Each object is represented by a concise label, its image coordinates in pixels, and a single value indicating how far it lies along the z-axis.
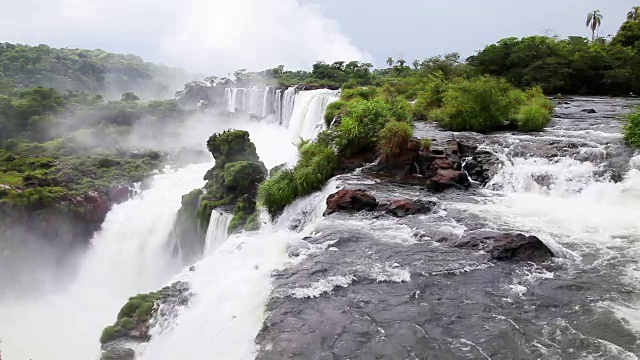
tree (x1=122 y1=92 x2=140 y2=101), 54.39
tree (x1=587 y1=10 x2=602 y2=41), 60.84
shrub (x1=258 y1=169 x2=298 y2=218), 11.65
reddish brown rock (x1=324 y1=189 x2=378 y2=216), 10.17
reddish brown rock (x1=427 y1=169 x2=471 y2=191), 11.52
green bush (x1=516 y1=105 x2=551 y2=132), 15.64
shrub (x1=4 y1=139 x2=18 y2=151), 33.09
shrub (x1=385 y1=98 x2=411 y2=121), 15.32
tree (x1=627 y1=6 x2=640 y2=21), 50.00
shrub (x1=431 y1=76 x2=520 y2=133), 16.05
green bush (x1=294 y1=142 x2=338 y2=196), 11.84
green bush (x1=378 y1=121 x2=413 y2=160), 12.55
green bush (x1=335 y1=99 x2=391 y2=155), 13.38
